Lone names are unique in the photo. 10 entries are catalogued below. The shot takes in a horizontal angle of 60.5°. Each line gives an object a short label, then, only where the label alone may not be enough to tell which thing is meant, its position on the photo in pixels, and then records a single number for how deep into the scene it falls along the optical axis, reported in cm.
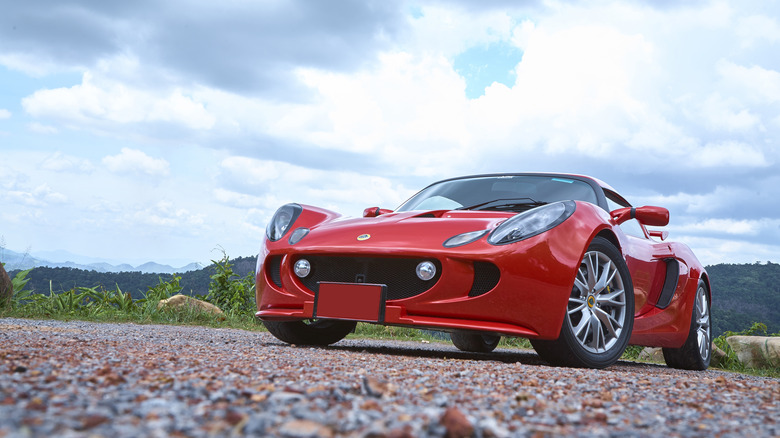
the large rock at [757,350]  745
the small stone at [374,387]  194
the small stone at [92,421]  136
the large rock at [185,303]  821
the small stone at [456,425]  146
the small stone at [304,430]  136
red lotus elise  358
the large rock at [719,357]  810
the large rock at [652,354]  872
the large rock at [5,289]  775
